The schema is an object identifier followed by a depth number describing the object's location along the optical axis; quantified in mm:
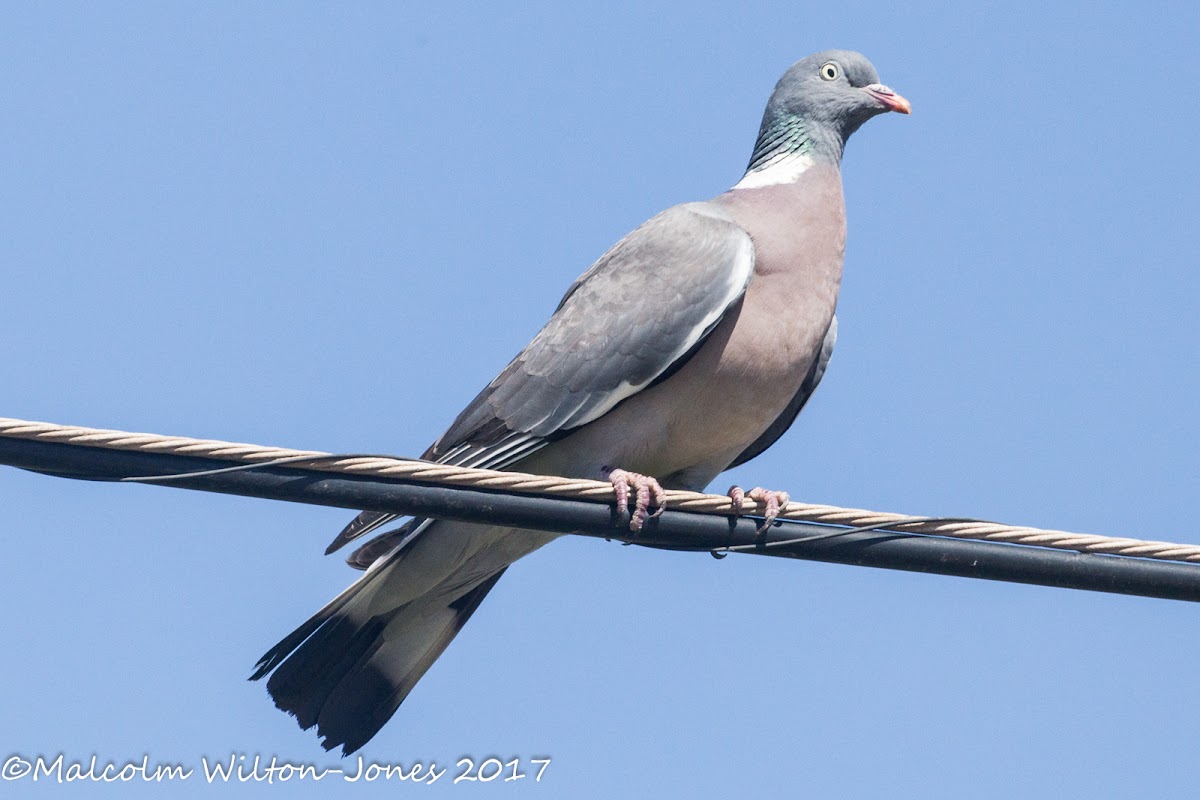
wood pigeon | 10445
